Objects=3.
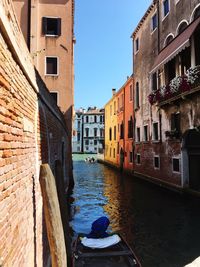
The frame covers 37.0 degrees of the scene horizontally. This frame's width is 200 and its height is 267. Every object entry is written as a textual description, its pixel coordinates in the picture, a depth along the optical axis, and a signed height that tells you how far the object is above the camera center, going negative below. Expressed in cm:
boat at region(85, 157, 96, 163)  4499 -147
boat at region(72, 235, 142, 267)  548 -203
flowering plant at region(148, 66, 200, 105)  1269 +312
